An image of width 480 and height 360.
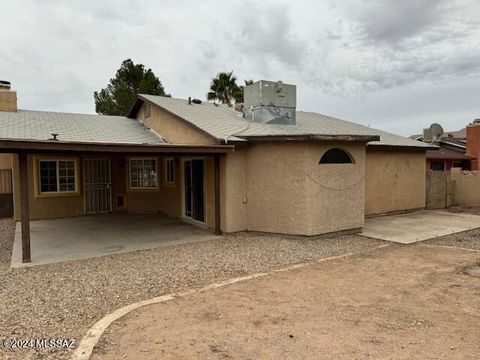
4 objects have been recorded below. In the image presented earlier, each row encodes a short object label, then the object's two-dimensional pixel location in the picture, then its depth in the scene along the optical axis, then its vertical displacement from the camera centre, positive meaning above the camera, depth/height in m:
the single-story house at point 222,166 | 9.34 -0.08
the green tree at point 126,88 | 27.89 +6.39
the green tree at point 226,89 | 31.81 +7.06
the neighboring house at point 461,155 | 23.08 +0.53
